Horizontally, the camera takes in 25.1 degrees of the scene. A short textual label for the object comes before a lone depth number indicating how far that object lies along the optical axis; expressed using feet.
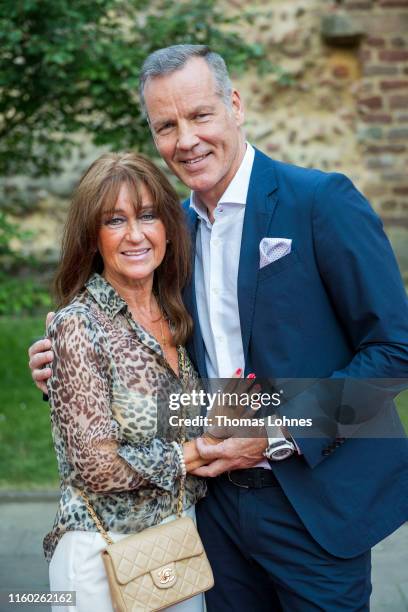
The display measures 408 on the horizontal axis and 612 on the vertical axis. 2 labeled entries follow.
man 8.20
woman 7.88
